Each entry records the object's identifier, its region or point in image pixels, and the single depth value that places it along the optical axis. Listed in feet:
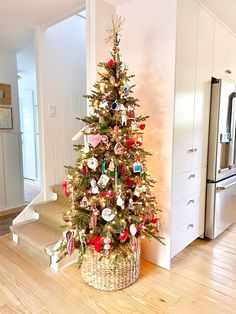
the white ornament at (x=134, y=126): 5.66
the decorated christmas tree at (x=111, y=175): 5.43
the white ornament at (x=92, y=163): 5.41
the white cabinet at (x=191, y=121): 6.37
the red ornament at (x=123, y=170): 5.51
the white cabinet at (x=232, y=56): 8.73
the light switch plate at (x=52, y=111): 9.38
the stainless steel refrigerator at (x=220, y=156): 7.78
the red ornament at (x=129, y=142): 5.53
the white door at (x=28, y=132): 17.15
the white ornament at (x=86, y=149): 5.58
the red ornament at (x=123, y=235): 5.45
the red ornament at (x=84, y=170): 5.65
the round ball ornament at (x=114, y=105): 5.42
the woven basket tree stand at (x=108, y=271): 5.75
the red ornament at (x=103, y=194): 5.43
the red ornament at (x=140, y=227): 5.69
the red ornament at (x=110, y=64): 5.47
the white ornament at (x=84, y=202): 5.65
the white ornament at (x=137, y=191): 5.63
